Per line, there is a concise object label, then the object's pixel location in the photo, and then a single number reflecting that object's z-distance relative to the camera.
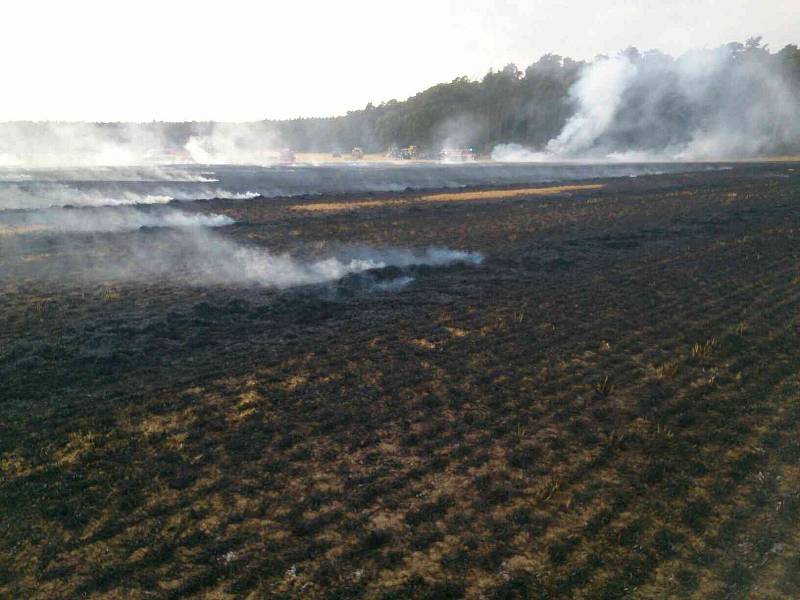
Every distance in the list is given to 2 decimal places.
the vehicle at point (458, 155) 104.94
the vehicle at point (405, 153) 115.62
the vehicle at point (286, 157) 104.14
